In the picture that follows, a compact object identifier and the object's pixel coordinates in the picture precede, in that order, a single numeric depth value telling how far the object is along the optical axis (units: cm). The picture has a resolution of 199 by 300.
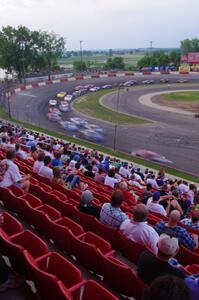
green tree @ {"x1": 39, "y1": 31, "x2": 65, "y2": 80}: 10138
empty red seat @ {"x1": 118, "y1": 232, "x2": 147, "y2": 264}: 612
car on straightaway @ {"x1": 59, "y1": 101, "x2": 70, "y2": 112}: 5336
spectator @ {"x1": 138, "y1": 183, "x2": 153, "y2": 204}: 1111
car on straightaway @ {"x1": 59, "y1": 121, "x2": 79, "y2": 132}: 4000
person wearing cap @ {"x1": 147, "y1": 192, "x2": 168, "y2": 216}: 965
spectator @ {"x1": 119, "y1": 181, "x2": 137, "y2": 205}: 1118
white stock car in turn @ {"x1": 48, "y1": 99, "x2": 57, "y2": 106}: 5769
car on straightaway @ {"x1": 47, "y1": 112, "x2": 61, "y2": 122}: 4579
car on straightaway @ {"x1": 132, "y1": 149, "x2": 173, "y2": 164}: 2866
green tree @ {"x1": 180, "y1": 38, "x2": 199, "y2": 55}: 13962
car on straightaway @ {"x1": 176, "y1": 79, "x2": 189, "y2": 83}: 8938
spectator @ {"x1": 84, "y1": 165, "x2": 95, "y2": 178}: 1491
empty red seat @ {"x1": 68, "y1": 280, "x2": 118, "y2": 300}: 427
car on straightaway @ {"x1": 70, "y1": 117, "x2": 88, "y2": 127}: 4278
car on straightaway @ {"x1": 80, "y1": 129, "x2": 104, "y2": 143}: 3556
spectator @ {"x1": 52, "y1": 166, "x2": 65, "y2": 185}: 1034
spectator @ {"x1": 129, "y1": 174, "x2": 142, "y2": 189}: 1546
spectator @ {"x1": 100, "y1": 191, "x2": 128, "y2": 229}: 702
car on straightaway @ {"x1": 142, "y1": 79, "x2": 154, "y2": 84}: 8755
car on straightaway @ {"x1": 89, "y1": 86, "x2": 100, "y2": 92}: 7503
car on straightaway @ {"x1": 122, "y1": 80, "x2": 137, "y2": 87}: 8388
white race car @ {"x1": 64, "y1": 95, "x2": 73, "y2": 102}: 6228
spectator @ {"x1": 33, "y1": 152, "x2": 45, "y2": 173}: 1168
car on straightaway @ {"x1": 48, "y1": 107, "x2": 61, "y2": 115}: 4964
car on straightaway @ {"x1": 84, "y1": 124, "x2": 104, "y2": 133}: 3966
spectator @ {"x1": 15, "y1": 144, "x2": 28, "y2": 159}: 1535
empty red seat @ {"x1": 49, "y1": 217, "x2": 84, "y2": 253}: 616
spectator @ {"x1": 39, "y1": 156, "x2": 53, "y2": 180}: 1118
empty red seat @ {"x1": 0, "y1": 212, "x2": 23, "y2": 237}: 623
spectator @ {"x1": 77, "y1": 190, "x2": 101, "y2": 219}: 763
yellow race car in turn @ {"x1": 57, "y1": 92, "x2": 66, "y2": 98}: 6728
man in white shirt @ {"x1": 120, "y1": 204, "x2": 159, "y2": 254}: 614
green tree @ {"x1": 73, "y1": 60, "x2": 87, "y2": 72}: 11838
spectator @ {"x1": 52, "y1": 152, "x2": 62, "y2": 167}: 1370
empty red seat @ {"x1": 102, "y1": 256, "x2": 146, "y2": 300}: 485
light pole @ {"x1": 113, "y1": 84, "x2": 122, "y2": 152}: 3192
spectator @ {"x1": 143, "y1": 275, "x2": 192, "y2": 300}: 291
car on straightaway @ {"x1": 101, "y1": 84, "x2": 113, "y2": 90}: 7938
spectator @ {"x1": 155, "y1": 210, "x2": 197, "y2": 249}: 669
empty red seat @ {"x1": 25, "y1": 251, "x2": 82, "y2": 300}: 429
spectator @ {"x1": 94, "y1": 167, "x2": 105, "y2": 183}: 1405
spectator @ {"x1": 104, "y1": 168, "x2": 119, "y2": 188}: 1297
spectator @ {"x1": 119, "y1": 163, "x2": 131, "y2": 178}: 1822
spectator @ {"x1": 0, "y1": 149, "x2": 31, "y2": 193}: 911
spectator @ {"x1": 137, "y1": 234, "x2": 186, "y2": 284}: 445
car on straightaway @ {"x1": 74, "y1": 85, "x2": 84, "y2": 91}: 7606
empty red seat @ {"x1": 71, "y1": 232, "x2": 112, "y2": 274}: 555
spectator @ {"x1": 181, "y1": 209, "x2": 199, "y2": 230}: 819
